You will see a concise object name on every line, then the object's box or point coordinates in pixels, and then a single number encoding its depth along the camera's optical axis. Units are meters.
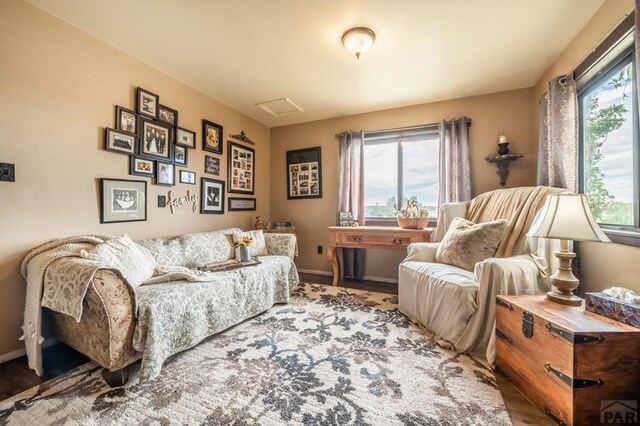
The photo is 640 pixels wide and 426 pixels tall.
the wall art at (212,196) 3.08
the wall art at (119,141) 2.15
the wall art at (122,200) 2.13
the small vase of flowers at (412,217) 2.93
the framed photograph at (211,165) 3.12
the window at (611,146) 1.56
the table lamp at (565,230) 1.32
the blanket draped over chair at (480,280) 1.68
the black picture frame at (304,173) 3.95
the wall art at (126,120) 2.22
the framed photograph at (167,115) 2.56
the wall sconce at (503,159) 2.90
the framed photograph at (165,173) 2.55
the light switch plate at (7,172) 1.63
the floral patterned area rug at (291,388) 1.20
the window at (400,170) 3.37
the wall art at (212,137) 3.08
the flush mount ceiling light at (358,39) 1.97
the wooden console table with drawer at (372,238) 2.87
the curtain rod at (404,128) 3.29
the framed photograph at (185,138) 2.75
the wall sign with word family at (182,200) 2.69
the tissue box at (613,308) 1.09
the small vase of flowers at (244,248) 2.56
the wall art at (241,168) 3.49
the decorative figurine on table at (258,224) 3.84
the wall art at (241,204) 3.53
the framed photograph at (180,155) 2.72
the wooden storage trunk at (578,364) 1.05
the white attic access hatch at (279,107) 3.31
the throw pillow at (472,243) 2.03
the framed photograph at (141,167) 2.33
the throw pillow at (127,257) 1.69
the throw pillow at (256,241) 2.91
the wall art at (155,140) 2.41
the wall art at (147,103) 2.37
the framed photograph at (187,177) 2.80
